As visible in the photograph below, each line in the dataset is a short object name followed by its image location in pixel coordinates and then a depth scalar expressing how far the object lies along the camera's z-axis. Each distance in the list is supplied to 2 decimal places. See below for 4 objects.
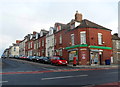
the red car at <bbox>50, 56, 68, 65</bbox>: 15.54
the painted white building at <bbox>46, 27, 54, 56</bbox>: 25.46
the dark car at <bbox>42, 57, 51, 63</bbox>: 18.66
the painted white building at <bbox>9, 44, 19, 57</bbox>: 56.91
